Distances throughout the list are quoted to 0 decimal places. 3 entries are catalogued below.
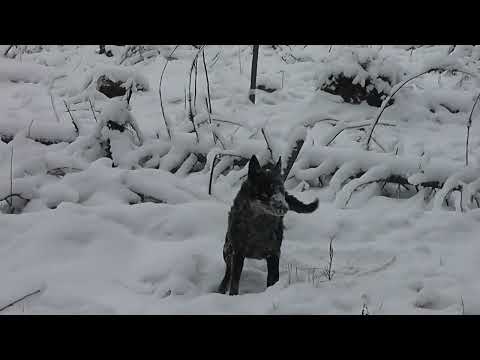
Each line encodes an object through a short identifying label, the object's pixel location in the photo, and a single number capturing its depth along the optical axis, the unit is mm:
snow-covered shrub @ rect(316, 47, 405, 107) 8430
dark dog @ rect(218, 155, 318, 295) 3578
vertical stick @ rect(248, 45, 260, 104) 9133
